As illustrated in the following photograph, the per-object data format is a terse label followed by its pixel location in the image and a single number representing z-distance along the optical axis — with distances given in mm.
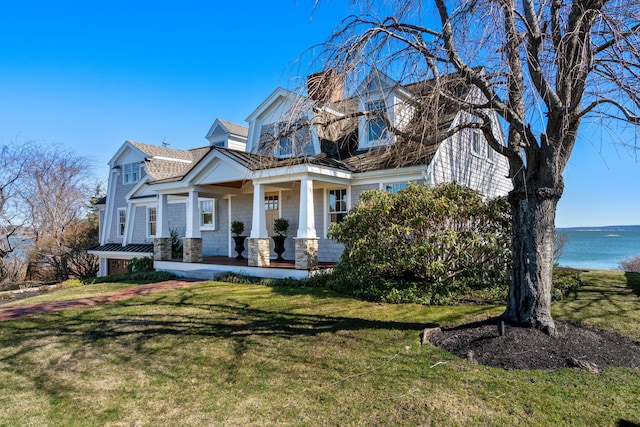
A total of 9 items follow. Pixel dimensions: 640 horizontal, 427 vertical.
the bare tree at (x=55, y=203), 21359
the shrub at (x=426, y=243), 8555
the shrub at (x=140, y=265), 15445
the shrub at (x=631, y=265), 21816
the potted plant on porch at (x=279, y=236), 13656
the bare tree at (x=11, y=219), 21409
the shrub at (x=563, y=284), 7955
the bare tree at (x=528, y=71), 4633
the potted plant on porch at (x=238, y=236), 14750
